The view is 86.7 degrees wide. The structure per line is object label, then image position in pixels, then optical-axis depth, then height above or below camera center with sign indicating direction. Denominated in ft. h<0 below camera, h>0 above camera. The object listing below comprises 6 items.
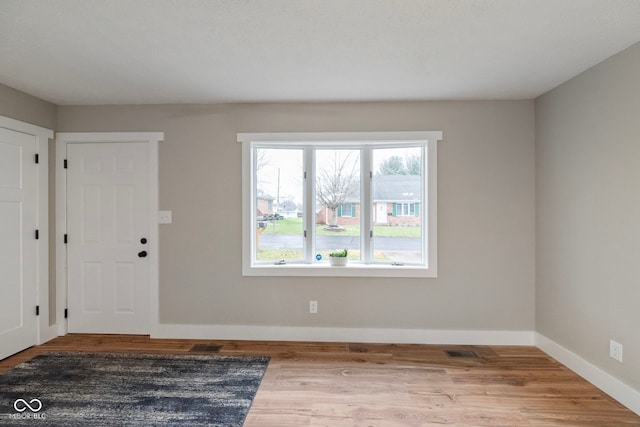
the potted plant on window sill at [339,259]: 11.32 -1.49
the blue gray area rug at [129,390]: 7.02 -4.17
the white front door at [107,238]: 11.55 -0.81
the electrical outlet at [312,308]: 11.22 -3.10
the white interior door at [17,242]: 9.73 -0.83
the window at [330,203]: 11.26 +0.38
